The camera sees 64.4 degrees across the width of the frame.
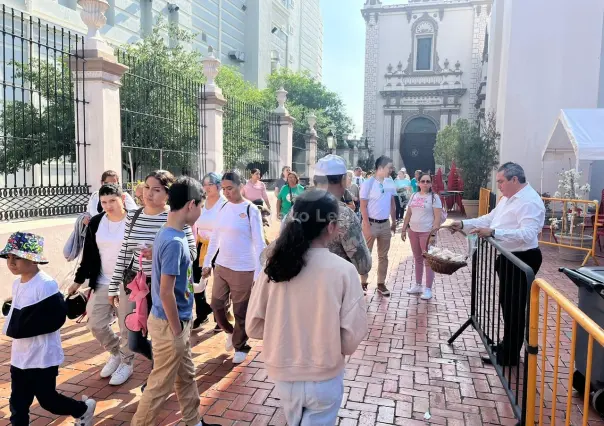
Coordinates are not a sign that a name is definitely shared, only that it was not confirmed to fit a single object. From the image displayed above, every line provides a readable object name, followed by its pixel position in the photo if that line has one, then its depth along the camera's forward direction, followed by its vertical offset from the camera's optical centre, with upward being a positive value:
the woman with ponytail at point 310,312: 2.03 -0.57
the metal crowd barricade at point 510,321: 3.15 -1.02
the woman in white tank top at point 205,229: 4.81 -0.51
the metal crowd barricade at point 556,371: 2.29 -1.12
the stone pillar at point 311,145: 18.05 +1.39
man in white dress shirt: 3.79 -0.38
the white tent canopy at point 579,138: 9.56 +1.10
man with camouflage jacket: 3.12 -0.29
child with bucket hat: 2.76 -0.89
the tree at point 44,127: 6.46 +0.93
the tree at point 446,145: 20.91 +1.89
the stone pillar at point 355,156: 32.75 +1.80
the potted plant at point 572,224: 9.23 -0.75
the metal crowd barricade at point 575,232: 8.70 -0.93
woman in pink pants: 6.41 -0.47
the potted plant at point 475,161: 17.81 +0.90
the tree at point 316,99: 29.66 +5.45
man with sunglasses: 6.59 -0.47
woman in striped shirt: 3.29 -0.43
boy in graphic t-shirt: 2.69 -0.70
